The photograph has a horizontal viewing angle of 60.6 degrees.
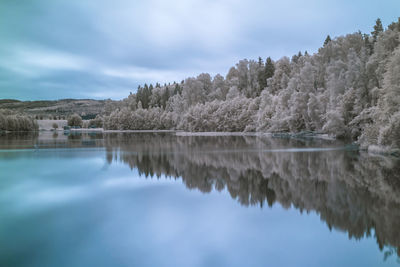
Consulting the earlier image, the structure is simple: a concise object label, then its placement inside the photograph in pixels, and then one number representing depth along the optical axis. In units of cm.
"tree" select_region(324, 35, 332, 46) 8348
